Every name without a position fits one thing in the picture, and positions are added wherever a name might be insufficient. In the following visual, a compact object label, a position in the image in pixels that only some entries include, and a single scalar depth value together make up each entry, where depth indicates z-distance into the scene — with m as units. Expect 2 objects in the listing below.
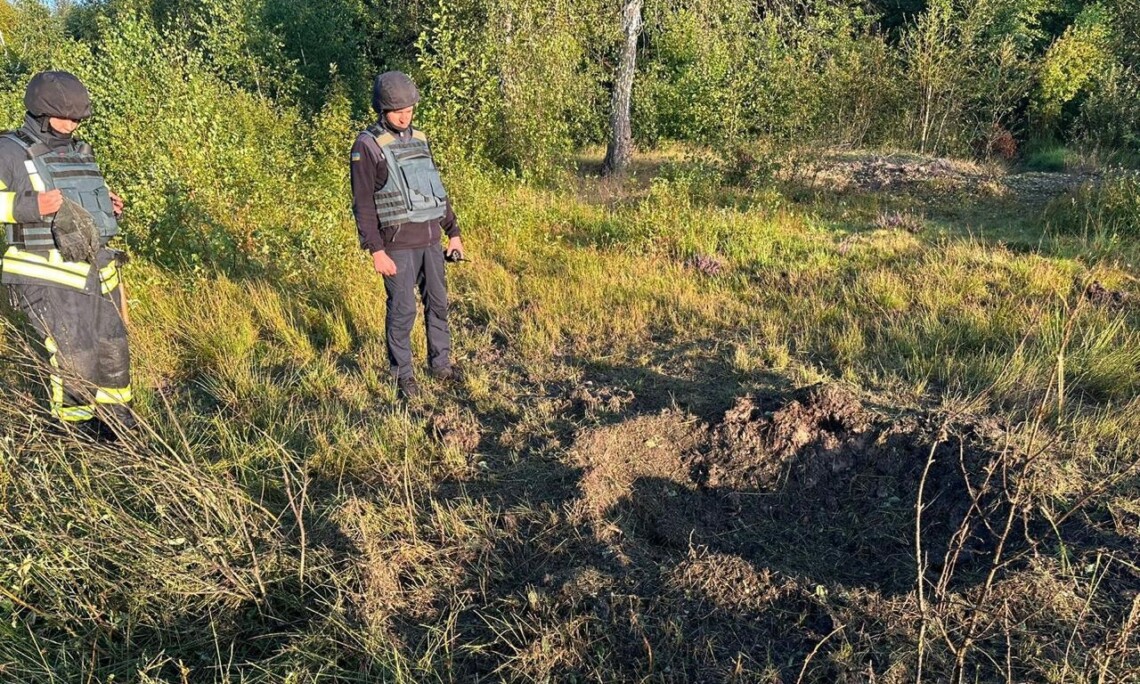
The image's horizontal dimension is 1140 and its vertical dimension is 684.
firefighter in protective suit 3.16
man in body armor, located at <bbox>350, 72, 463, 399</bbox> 3.81
